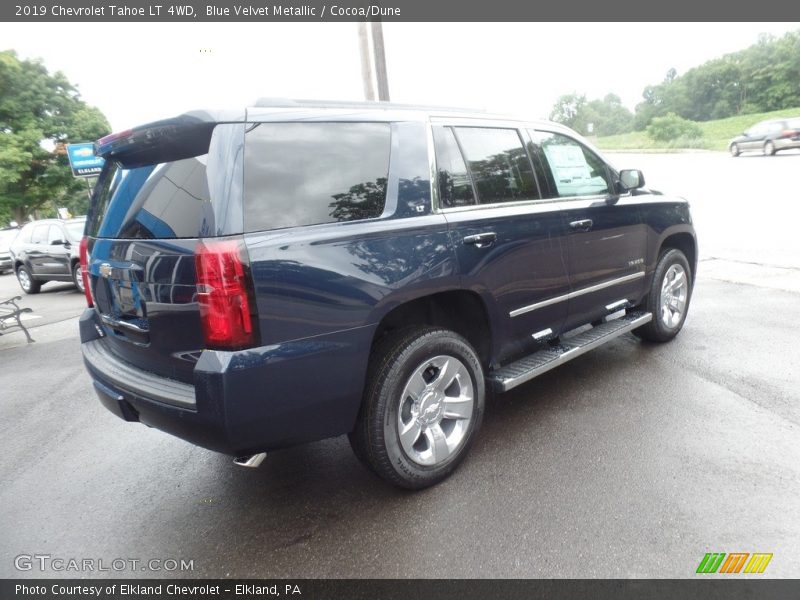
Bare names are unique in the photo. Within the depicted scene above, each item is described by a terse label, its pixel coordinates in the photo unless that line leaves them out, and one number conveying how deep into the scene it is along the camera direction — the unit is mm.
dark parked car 11211
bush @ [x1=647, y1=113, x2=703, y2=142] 43641
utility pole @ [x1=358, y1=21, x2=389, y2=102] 8602
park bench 6907
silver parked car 25109
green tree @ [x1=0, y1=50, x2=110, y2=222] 25447
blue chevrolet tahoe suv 2219
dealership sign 24266
